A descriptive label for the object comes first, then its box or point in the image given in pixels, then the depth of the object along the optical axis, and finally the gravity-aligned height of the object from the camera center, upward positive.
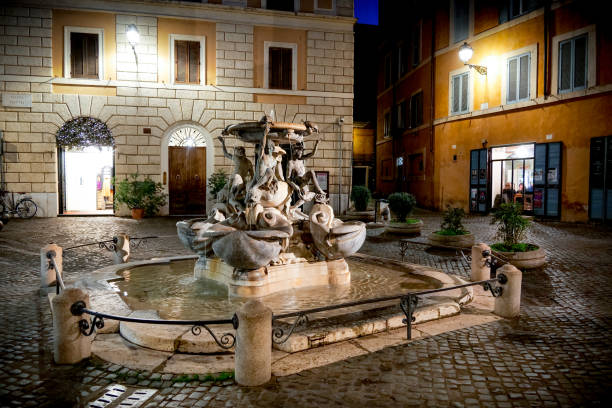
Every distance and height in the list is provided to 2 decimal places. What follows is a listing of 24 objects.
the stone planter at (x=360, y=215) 15.91 -1.10
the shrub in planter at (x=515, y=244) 7.91 -1.09
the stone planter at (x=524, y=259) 7.89 -1.29
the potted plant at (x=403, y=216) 12.69 -0.88
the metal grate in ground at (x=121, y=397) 3.04 -1.53
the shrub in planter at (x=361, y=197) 17.19 -0.41
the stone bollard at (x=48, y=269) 6.22 -1.25
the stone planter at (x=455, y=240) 10.14 -1.24
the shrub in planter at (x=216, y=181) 16.95 +0.16
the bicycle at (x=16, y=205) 16.05 -0.81
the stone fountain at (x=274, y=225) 5.68 -0.56
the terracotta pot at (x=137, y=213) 16.42 -1.08
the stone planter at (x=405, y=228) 12.66 -1.20
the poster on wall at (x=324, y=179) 18.51 +0.30
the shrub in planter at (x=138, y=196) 16.41 -0.44
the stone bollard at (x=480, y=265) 6.44 -1.15
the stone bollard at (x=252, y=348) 3.32 -1.25
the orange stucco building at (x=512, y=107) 14.65 +3.24
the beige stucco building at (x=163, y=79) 16.34 +4.24
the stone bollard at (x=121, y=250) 7.78 -1.19
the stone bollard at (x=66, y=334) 3.66 -1.27
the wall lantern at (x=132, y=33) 16.03 +5.56
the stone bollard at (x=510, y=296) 4.96 -1.23
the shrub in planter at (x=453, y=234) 10.16 -1.12
